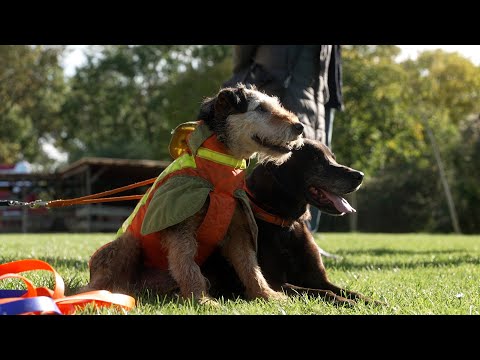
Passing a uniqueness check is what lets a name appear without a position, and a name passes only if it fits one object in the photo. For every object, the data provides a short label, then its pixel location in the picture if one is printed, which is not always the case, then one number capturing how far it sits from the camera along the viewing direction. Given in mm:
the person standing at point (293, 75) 6055
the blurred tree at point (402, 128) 26203
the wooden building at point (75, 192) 23969
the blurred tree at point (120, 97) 37562
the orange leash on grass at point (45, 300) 2549
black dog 4062
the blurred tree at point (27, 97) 30234
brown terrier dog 3602
